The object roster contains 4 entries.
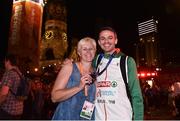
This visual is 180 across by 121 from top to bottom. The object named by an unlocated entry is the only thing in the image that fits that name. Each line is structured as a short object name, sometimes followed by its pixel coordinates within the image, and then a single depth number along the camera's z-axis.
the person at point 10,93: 2.44
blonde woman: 1.55
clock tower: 30.91
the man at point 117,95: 1.59
